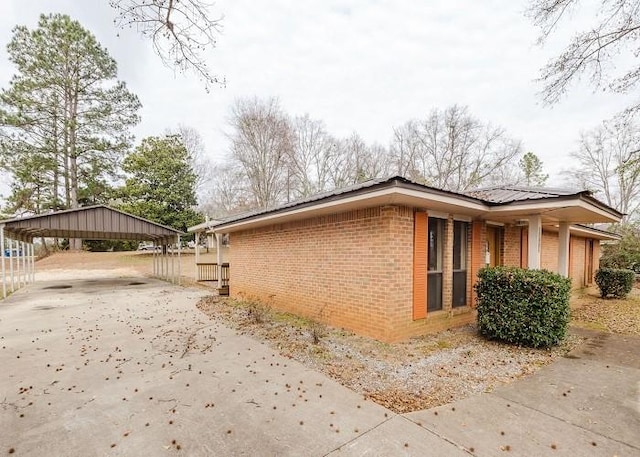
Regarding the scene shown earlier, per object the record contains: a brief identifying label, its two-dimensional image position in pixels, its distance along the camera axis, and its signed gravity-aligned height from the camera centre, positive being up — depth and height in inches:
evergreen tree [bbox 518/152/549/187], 1096.5 +185.3
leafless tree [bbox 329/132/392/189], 1059.9 +217.3
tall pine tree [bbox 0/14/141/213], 861.2 +331.0
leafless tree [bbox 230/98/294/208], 927.7 +253.1
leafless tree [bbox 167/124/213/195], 1284.4 +299.7
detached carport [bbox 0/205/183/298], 475.5 -5.6
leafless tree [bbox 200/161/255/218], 1024.9 +123.0
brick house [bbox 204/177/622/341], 209.0 -22.3
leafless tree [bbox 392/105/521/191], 991.6 +241.2
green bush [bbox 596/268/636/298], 447.2 -94.9
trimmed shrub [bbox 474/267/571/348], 196.7 -59.0
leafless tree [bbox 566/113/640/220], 924.4 +175.3
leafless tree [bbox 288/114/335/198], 1016.9 +223.5
